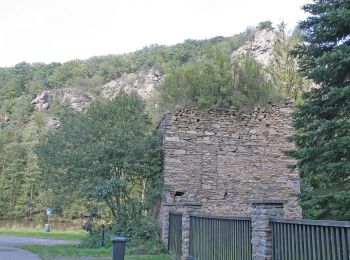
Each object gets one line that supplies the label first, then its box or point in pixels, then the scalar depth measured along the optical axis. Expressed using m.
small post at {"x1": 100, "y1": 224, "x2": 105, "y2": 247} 15.83
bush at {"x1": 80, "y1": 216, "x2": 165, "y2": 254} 14.78
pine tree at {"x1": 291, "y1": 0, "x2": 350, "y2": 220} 8.85
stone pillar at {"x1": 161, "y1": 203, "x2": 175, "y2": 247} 14.53
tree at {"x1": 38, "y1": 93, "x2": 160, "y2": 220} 17.36
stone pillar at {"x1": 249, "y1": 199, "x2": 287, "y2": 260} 7.20
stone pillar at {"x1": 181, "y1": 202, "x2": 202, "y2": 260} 11.33
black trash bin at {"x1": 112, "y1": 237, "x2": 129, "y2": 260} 9.71
